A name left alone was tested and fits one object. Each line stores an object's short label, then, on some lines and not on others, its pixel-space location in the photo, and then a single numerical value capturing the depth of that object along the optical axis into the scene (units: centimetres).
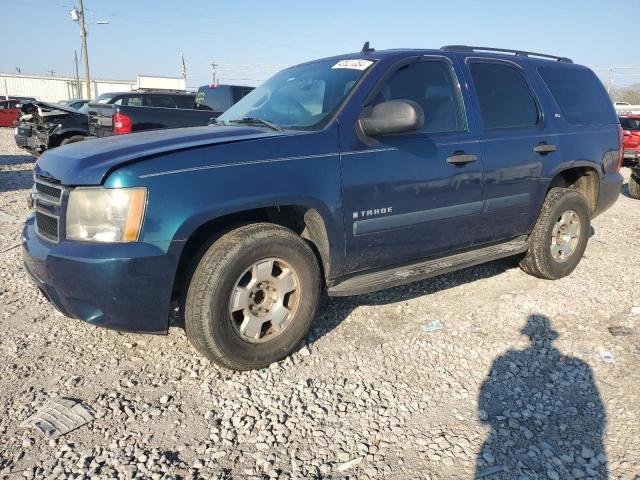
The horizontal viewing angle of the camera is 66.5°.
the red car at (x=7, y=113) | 2400
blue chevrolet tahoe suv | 254
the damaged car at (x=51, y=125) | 1011
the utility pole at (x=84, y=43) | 3011
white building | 4972
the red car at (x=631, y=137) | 1267
